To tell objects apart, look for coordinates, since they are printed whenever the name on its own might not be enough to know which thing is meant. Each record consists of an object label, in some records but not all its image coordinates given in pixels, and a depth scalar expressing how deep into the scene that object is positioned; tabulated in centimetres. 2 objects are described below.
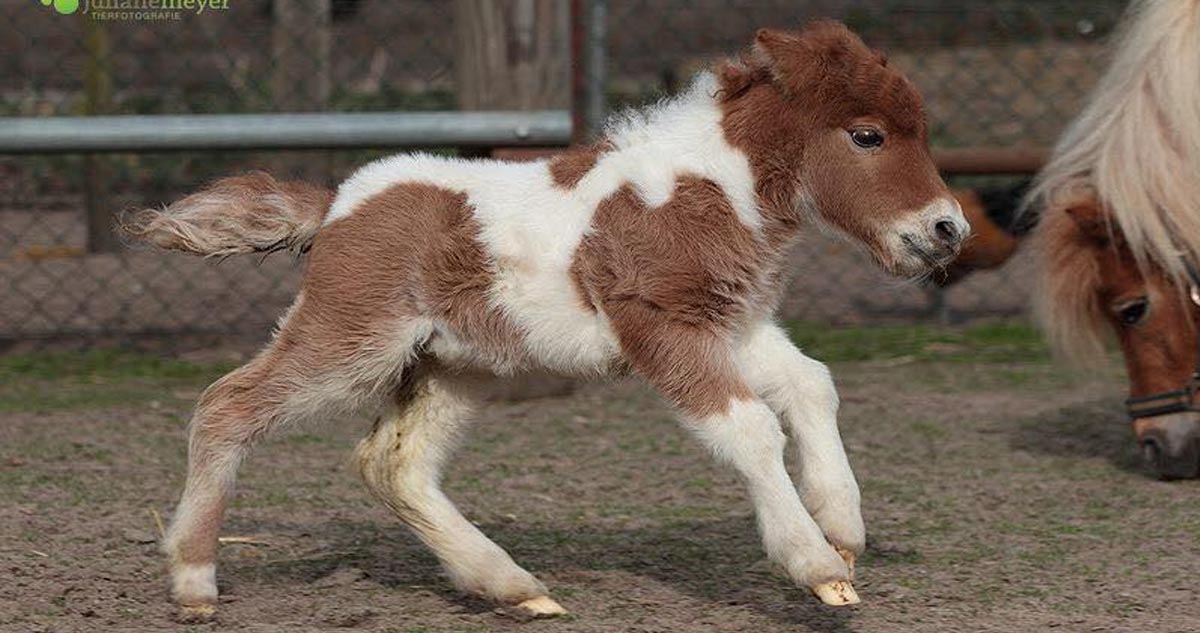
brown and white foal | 641
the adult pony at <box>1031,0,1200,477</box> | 883
